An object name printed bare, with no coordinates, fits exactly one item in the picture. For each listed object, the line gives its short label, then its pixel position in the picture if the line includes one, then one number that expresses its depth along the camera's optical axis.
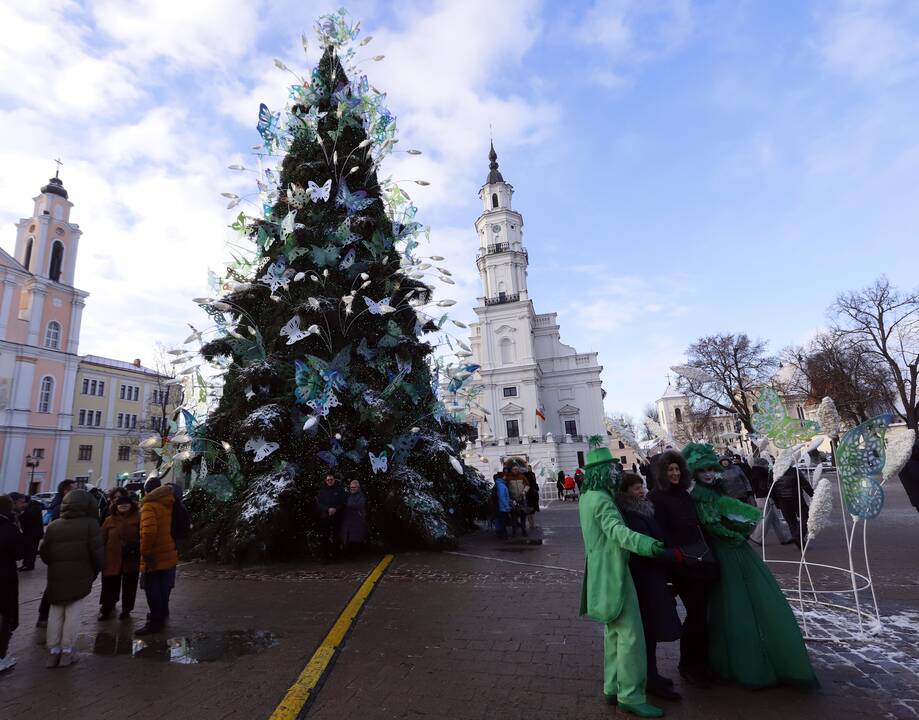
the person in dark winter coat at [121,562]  5.36
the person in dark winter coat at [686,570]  3.39
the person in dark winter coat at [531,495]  11.80
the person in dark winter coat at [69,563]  4.09
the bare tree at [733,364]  35.47
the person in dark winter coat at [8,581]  3.92
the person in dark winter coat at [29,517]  7.19
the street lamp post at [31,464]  30.64
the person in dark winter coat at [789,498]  8.39
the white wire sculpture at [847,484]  4.06
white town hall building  46.14
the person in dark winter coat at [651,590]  3.13
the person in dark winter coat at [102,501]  9.33
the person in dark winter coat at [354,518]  7.50
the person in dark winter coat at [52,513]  5.18
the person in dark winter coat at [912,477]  5.98
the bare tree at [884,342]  25.00
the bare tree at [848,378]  28.38
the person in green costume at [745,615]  3.18
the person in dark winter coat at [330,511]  7.55
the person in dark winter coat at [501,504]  10.08
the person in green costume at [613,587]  2.96
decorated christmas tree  8.02
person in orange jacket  4.90
